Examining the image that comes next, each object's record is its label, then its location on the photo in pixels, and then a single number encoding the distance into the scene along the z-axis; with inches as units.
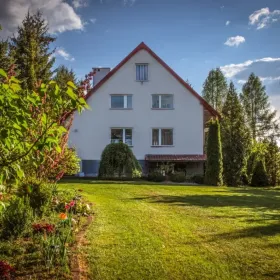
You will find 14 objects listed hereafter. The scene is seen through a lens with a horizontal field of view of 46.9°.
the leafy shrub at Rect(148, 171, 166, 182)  805.9
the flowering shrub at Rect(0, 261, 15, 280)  131.2
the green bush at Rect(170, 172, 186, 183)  810.9
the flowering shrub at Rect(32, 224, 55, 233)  179.5
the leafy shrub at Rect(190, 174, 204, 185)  806.1
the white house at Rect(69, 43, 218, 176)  959.6
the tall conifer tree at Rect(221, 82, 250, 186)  844.7
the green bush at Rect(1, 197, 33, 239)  183.9
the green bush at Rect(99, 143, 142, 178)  762.8
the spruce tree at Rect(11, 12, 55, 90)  1107.9
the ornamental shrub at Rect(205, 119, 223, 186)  764.0
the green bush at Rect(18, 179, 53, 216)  235.8
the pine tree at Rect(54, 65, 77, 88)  1368.8
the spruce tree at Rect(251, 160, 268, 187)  903.1
